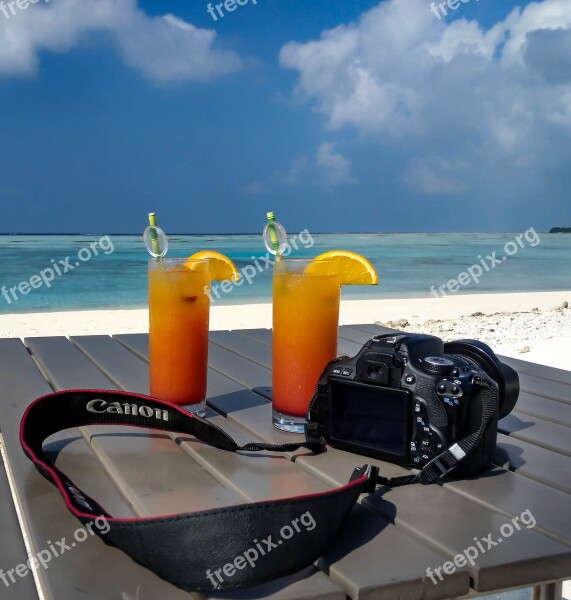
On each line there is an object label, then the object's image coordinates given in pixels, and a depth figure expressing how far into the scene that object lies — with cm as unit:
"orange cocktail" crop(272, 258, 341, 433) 95
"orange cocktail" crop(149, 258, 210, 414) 101
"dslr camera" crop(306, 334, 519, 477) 77
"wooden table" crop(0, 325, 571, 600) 56
